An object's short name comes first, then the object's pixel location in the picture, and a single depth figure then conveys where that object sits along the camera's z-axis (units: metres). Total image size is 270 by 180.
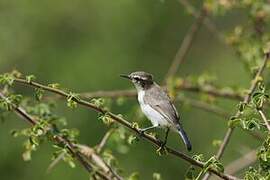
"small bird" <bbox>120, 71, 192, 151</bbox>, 11.15
